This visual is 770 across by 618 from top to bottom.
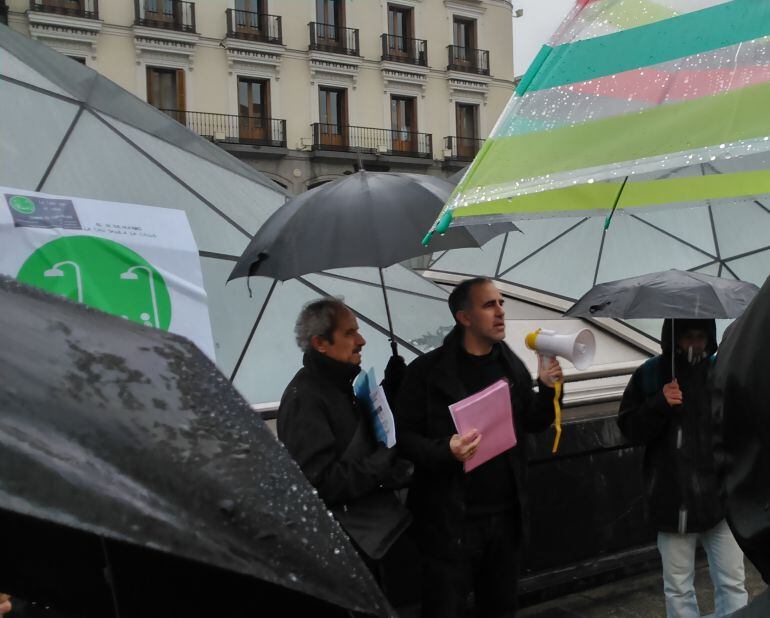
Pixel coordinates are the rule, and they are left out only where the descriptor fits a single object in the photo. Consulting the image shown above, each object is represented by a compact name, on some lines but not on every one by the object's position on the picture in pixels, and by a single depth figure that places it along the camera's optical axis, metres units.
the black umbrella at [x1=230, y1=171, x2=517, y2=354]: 3.14
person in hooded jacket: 3.29
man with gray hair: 2.64
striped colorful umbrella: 1.93
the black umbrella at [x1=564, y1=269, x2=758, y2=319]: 3.47
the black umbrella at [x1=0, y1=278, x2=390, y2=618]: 0.77
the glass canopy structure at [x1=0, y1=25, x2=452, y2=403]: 4.60
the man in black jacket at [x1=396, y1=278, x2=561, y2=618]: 2.91
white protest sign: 3.77
